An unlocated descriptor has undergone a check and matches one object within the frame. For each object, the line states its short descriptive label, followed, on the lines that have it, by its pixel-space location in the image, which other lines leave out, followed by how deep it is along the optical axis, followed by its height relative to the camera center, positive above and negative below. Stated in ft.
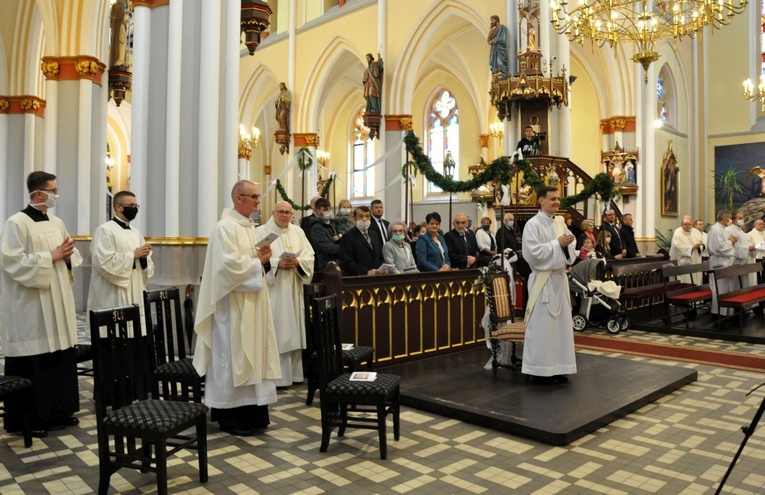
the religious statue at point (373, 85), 54.49 +15.27
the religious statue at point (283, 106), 66.08 +16.18
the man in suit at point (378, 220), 23.59 +1.41
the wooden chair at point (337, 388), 12.73 -2.78
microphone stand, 9.01 -2.54
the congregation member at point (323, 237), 21.89 +0.69
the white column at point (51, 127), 35.63 +7.60
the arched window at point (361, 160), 78.69 +12.74
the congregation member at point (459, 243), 27.20 +0.57
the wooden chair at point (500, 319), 19.08 -2.04
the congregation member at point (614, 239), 39.60 +1.08
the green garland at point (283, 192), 38.70 +4.50
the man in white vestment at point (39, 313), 14.16 -1.35
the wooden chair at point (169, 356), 14.02 -2.51
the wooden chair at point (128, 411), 10.32 -2.76
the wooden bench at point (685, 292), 29.58 -1.91
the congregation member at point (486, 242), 33.06 +0.78
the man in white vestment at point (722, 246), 34.24 +0.53
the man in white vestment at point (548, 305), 17.93 -1.47
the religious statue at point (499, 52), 43.09 +14.40
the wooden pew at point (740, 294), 28.27 -1.93
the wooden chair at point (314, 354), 15.93 -2.62
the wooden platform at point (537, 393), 14.62 -3.85
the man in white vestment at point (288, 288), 18.56 -0.98
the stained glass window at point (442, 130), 69.97 +14.68
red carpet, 22.41 -3.85
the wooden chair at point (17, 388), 12.49 -2.73
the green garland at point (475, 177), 24.44 +3.43
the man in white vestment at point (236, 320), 13.51 -1.46
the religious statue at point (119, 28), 36.09 +13.57
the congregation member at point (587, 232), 33.32 +1.31
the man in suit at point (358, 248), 22.11 +0.28
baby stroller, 29.63 -1.87
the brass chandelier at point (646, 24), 30.58 +12.48
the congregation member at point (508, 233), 34.63 +1.28
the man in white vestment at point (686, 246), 38.24 +0.60
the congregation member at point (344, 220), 24.97 +1.50
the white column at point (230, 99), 25.08 +6.52
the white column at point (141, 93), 24.86 +6.63
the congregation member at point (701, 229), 40.45 +1.78
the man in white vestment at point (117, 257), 17.13 -0.03
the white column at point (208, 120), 24.35 +5.44
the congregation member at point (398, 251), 22.67 +0.18
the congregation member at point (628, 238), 40.87 +1.19
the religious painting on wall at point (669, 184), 58.70 +7.03
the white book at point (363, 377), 13.17 -2.63
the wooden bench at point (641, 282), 32.58 -1.54
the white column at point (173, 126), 24.32 +5.19
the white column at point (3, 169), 41.88 +5.99
